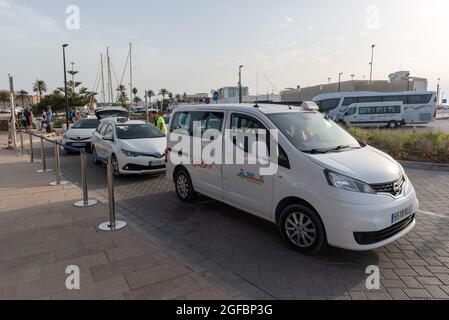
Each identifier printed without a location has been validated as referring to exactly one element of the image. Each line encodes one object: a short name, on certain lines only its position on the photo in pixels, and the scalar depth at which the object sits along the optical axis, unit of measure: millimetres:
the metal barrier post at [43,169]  9586
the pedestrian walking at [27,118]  21127
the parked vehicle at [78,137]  13062
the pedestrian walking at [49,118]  22172
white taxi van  3705
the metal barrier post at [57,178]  7957
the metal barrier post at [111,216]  4973
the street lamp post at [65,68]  25000
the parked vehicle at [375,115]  27734
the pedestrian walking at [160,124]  12000
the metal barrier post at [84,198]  5994
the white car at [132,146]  8406
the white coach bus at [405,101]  29734
